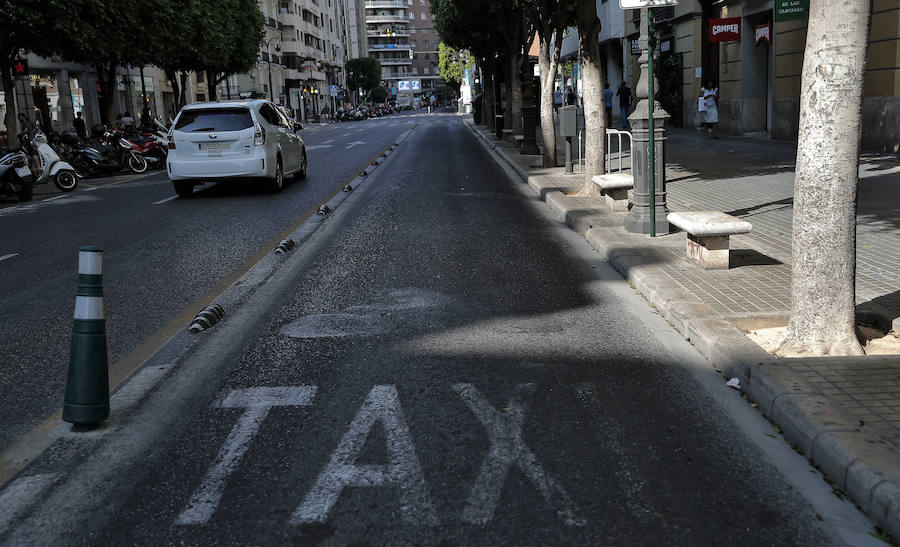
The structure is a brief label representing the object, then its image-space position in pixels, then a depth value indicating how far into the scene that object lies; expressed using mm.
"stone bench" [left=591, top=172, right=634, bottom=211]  11109
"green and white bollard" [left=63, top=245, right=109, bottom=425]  4051
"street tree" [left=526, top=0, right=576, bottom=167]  18344
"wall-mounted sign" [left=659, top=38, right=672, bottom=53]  32812
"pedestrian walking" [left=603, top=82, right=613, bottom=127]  33634
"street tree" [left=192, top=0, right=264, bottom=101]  41247
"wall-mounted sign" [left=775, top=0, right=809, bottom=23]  20016
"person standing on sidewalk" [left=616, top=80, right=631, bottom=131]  30641
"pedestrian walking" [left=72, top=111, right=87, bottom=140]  33969
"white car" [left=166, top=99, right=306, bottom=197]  15062
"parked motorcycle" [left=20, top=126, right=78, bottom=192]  18625
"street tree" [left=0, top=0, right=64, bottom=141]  22828
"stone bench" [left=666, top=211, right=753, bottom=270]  6875
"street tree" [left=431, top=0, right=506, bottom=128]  30688
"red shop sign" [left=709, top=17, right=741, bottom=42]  25484
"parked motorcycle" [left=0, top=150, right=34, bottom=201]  16672
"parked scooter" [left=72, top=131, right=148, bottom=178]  22484
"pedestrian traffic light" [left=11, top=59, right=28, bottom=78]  25125
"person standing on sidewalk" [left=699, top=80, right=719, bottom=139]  23922
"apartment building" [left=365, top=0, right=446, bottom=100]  171625
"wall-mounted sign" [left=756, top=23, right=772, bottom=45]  24250
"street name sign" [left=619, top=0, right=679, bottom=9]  8383
